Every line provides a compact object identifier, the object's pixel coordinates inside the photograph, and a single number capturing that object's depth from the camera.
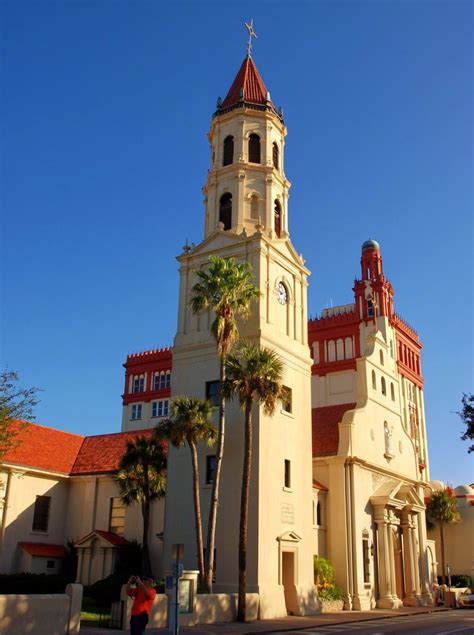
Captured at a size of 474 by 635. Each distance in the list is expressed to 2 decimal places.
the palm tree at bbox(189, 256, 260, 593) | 28.97
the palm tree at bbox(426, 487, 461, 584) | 58.47
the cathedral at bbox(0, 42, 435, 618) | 31.12
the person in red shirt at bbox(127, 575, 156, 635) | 15.12
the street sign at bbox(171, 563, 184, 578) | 16.93
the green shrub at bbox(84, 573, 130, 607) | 28.47
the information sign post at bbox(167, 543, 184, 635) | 16.69
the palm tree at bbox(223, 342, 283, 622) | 28.16
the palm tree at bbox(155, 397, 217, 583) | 29.30
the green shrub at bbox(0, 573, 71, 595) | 32.34
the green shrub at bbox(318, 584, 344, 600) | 33.85
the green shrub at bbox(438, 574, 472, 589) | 57.75
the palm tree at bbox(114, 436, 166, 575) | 33.25
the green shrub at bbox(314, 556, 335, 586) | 34.31
